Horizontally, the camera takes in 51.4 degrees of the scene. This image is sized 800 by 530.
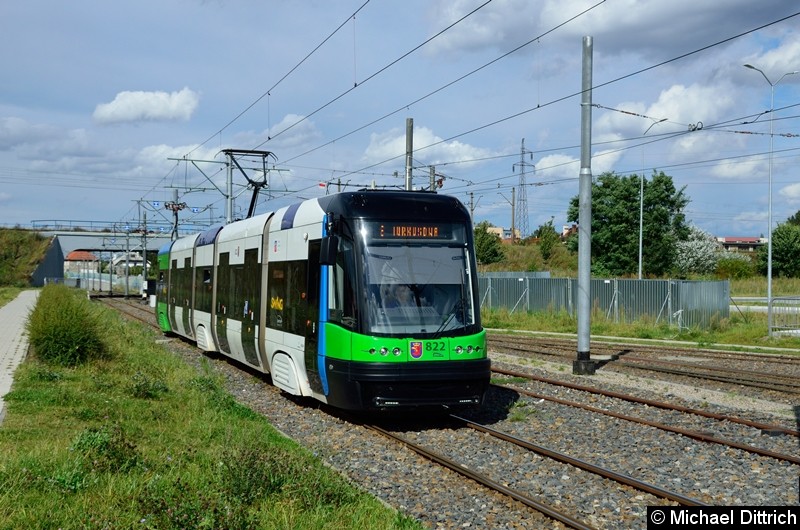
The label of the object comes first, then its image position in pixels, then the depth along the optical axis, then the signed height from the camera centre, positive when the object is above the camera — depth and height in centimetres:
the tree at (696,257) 6725 +244
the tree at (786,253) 6738 +281
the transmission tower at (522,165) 6775 +977
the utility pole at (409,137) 2941 +521
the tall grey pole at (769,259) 3384 +127
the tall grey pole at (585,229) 1675 +113
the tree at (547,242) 7412 +382
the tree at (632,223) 5825 +452
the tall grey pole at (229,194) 3466 +369
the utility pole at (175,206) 5300 +488
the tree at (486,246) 6662 +311
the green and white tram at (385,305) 1070 -30
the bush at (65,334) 1630 -110
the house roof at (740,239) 15471 +893
